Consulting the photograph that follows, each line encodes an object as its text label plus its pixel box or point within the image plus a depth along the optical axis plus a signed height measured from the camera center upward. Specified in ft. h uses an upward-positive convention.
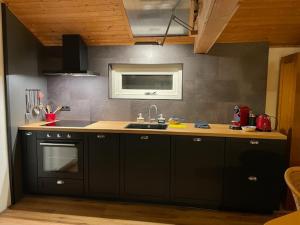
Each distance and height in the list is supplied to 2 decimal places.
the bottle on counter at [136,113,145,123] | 11.14 -1.15
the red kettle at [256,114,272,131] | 9.16 -1.04
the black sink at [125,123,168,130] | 10.06 -1.35
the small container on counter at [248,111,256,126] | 9.61 -0.97
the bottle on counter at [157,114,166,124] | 10.83 -1.15
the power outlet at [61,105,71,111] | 11.76 -0.71
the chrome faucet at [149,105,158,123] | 11.26 -1.12
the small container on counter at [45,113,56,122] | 11.39 -1.14
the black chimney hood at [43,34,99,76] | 10.46 +1.57
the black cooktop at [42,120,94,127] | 10.23 -1.33
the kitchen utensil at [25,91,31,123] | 10.28 -0.75
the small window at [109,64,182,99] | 11.27 +0.59
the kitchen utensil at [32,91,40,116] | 10.78 -0.57
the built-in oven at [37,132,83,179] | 9.70 -2.53
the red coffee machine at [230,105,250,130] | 9.73 -0.88
